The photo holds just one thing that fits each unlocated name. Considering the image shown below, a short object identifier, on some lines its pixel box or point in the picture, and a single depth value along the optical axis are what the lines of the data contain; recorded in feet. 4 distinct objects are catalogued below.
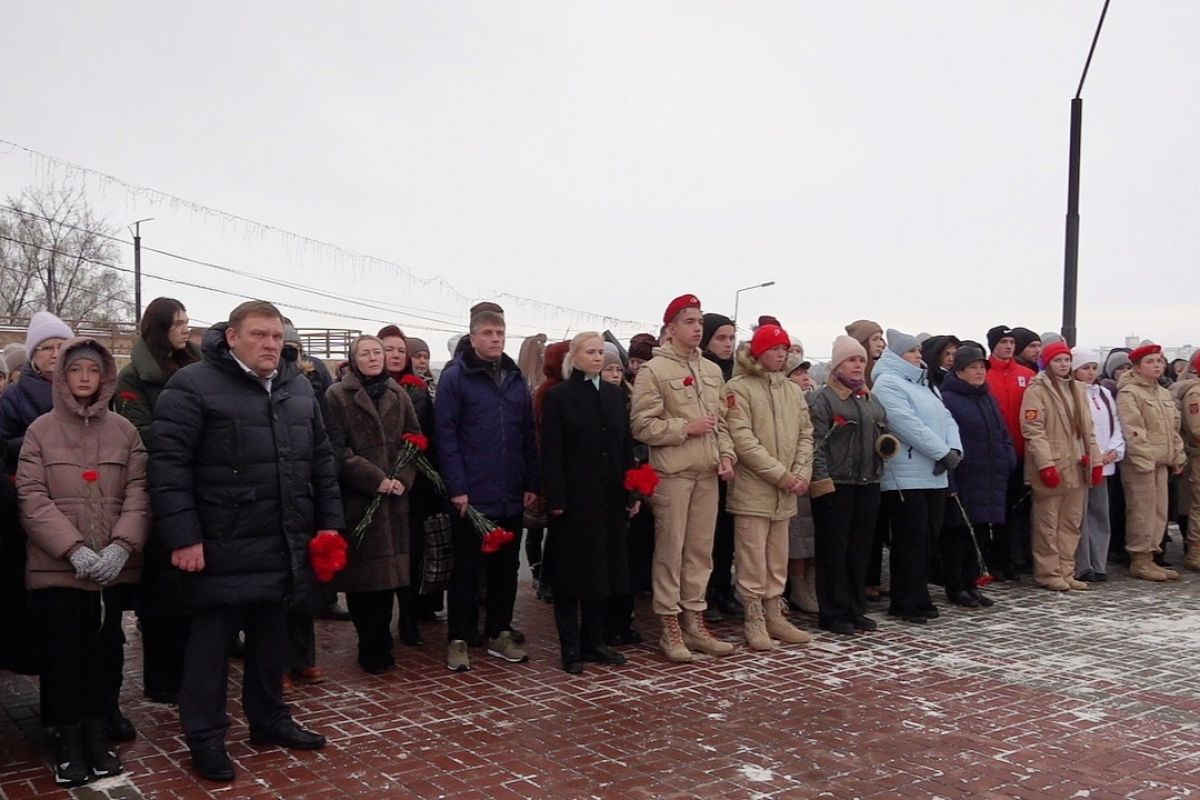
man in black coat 16.25
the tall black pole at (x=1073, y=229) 43.91
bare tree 163.32
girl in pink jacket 16.07
